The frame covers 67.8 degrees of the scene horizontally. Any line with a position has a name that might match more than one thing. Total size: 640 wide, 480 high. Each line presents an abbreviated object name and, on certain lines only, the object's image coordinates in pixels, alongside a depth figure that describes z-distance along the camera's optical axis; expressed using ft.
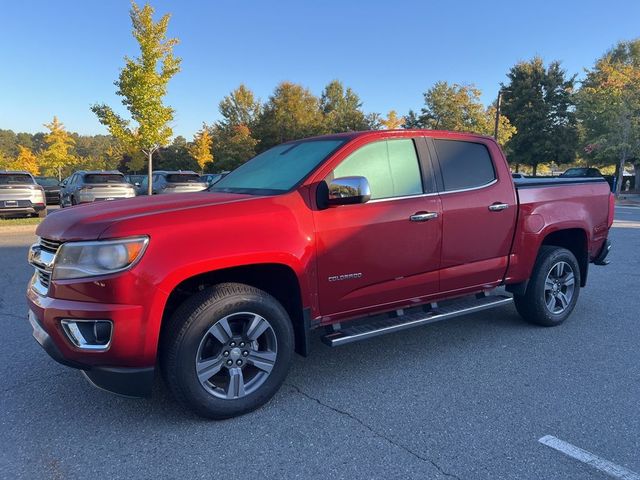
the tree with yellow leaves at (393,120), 155.75
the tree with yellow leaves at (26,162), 144.25
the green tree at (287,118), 167.22
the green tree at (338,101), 201.05
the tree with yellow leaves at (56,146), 121.08
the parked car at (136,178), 87.91
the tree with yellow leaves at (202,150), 149.28
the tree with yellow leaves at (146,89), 57.21
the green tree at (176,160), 181.47
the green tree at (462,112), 129.49
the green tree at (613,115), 96.93
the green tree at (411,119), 159.27
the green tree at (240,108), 182.50
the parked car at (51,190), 78.28
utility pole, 109.80
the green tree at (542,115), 142.10
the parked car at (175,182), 53.16
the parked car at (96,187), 47.03
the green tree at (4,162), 149.59
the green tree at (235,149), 156.66
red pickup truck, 8.98
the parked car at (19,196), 45.37
